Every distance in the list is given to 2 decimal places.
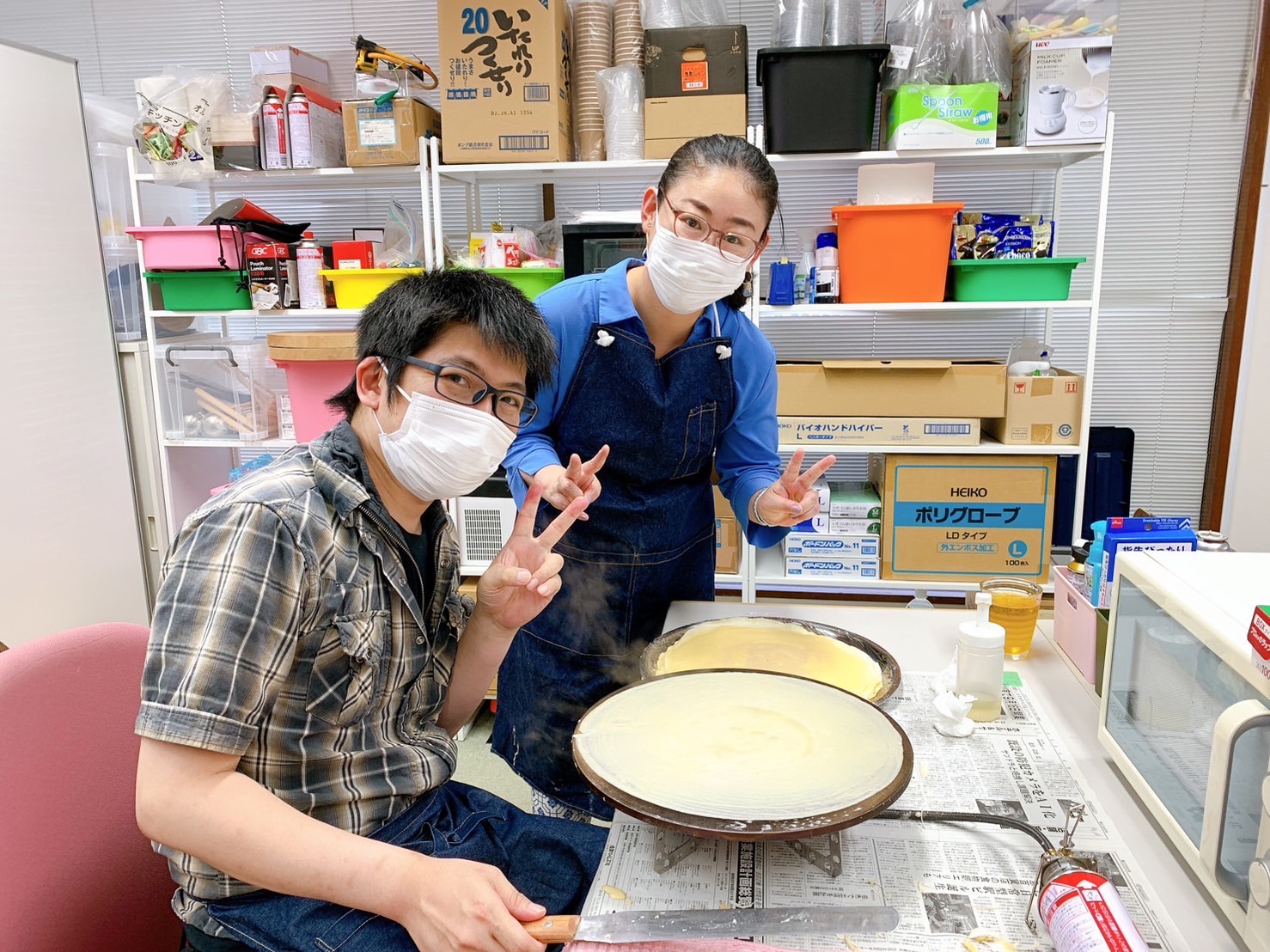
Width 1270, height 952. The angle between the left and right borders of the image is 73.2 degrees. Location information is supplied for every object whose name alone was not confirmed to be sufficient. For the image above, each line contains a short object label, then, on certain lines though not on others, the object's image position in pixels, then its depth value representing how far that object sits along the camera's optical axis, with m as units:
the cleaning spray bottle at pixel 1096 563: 1.33
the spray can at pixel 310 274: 2.91
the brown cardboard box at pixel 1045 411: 2.64
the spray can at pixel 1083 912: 0.76
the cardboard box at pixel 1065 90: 2.45
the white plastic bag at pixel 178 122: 2.82
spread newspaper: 0.84
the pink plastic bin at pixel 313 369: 2.81
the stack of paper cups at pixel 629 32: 2.74
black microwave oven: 2.65
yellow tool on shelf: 2.77
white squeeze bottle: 1.23
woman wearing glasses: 1.61
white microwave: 0.81
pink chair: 0.97
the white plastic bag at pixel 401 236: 3.02
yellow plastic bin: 2.86
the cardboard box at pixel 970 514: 2.72
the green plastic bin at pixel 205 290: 2.96
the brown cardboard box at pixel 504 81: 2.63
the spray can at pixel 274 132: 2.83
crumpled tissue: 1.19
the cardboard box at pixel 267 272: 2.89
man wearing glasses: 0.89
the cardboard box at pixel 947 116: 2.54
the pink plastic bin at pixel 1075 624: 1.34
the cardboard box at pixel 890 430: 2.69
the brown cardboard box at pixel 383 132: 2.77
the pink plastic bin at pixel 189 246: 2.85
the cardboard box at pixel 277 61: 3.01
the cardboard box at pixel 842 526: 2.83
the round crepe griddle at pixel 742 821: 0.84
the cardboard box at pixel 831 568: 2.85
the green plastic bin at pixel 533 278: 2.79
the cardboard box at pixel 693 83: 2.59
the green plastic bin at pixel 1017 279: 2.61
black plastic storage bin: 2.52
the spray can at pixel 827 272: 2.73
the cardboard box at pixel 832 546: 2.83
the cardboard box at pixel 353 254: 2.90
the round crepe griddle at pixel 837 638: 1.27
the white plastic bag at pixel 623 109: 2.70
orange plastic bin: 2.60
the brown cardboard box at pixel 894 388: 2.66
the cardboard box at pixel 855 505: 2.81
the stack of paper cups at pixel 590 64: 2.77
